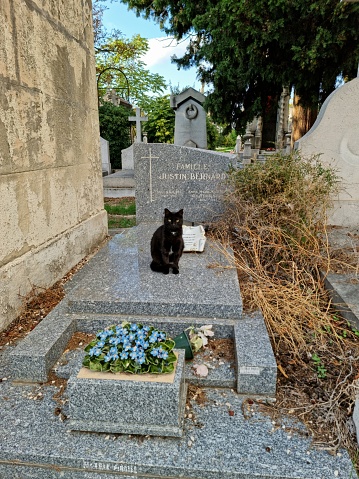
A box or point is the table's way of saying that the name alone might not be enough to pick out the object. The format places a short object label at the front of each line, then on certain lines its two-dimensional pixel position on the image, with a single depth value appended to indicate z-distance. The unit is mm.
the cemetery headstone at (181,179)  5484
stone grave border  2273
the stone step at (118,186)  10233
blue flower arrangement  1942
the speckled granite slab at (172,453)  1768
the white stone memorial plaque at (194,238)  4203
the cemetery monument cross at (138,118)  13477
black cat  3244
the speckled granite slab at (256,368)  2248
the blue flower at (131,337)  2006
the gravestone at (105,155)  13211
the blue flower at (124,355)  1938
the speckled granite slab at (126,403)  1883
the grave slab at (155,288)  2855
